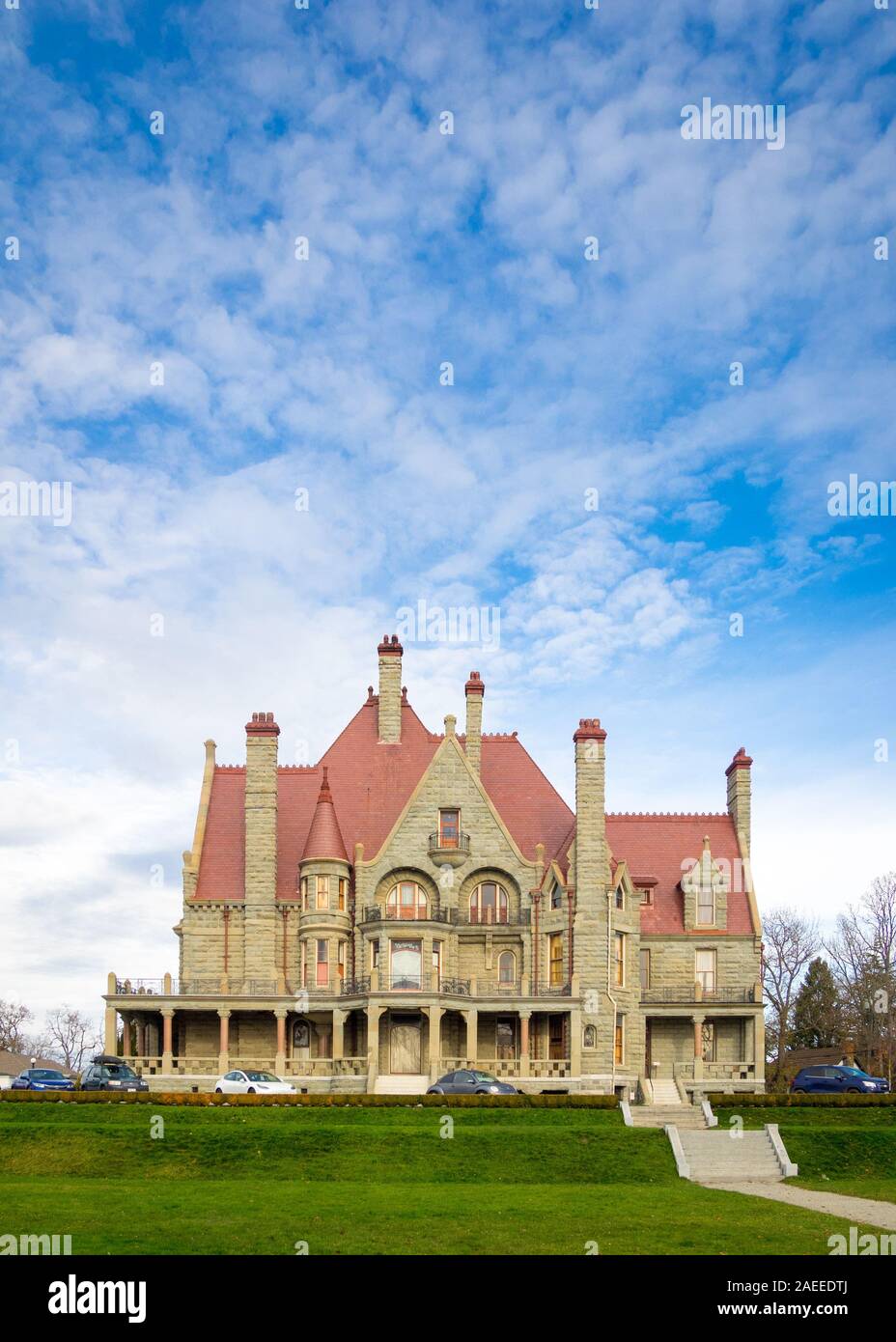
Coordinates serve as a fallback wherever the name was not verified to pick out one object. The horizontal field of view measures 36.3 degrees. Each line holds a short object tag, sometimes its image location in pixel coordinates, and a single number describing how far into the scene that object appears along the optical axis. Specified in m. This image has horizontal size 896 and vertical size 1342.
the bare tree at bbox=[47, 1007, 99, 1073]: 143.62
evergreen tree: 84.38
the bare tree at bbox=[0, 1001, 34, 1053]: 130.25
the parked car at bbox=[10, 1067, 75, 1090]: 45.69
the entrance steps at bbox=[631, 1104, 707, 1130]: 39.38
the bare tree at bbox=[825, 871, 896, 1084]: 71.75
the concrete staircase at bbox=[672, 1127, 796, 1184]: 32.81
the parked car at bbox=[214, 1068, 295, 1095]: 43.88
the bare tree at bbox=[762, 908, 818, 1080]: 81.62
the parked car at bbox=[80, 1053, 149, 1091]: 43.50
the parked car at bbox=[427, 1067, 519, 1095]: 42.78
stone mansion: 50.72
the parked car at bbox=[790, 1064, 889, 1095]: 45.22
